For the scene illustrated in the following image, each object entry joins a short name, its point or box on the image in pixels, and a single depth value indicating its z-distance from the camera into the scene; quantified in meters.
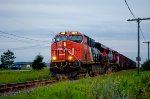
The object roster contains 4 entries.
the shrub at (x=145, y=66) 53.25
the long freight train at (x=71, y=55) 23.39
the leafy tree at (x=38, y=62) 59.75
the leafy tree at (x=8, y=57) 117.53
